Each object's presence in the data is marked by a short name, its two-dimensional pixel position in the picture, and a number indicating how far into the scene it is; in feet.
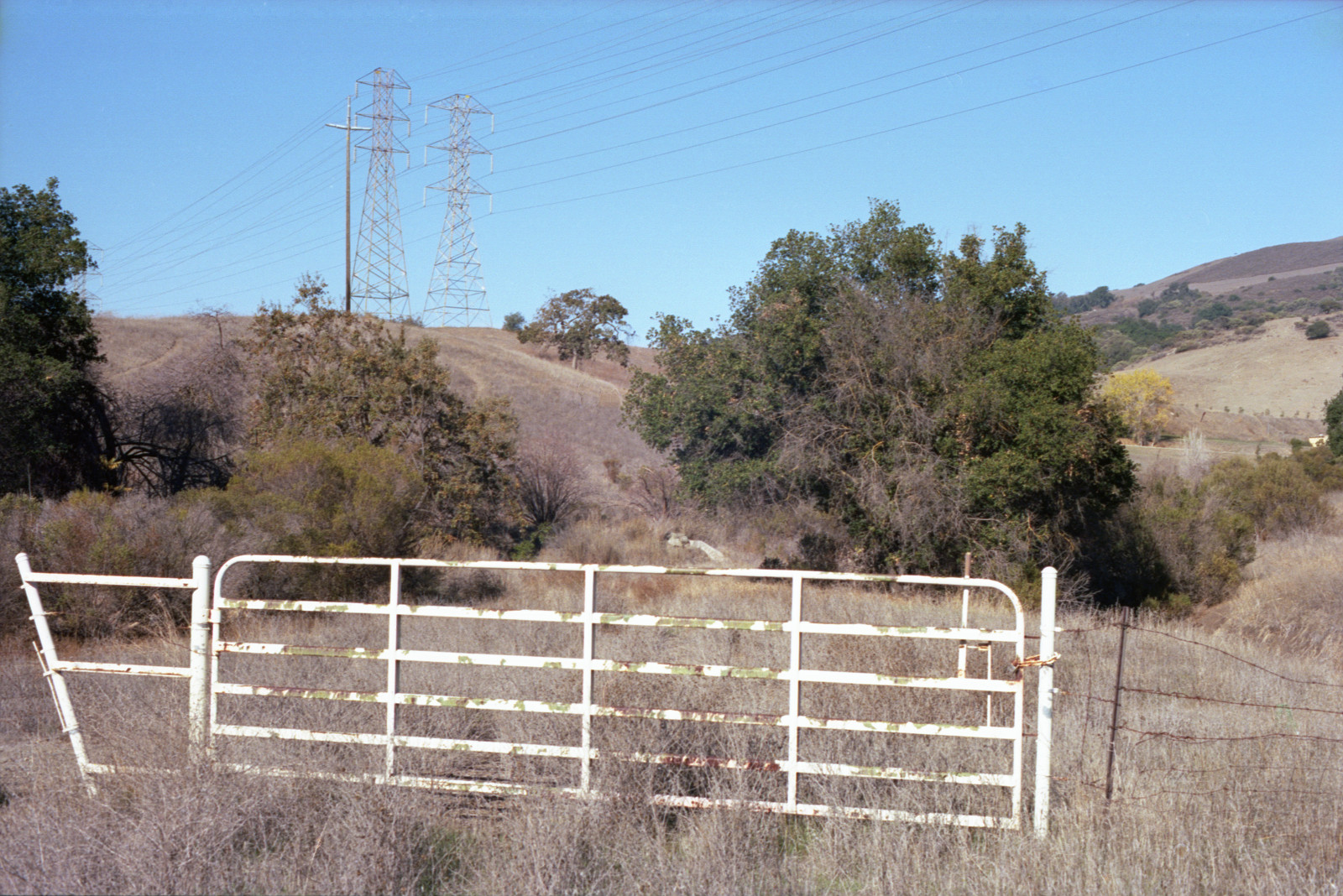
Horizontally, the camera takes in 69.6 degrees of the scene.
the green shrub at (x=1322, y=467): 120.78
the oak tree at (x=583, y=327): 235.81
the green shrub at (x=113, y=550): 40.88
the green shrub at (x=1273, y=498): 104.06
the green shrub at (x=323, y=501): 52.60
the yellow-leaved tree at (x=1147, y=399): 198.18
